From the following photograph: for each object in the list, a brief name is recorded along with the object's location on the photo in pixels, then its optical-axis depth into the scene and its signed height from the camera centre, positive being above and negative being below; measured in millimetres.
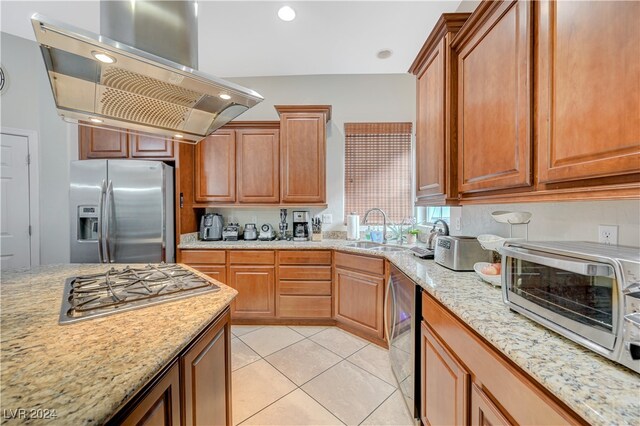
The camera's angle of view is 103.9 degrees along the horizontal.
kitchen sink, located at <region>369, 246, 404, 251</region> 2490 -388
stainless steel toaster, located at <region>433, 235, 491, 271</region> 1485 -263
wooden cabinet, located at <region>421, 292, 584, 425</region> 651 -573
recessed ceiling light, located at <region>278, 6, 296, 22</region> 2133 +1711
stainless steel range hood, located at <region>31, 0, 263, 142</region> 884 +569
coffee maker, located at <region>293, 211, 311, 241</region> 3041 -169
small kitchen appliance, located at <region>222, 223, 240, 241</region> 2975 -268
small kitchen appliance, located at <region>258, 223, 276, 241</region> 3018 -275
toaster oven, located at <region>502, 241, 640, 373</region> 578 -239
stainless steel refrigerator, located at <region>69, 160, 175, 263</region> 2430 +57
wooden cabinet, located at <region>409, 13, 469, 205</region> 1556 +654
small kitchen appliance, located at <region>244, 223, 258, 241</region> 3035 -274
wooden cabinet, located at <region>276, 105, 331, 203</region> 2801 +652
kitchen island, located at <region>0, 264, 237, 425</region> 501 -376
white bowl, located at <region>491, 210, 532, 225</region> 1159 -37
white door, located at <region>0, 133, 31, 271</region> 2572 +95
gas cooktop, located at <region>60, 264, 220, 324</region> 917 -354
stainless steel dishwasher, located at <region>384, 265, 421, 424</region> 1416 -805
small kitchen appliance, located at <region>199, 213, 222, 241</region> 2967 -197
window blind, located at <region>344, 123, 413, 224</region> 3102 +532
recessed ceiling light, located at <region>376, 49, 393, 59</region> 2649 +1679
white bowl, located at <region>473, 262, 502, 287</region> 1199 -331
